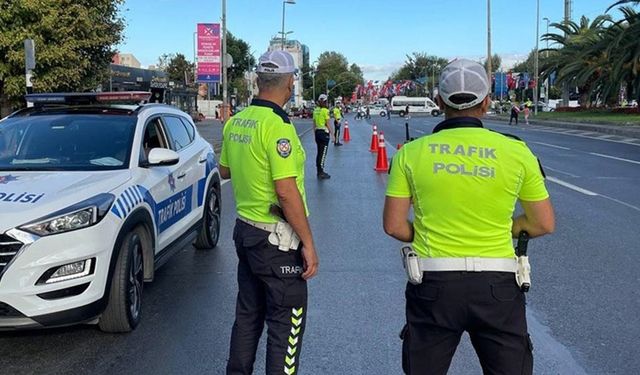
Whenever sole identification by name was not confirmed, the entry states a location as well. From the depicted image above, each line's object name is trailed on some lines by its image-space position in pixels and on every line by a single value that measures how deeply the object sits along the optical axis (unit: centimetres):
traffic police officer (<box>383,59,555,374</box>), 259
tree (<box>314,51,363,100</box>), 14852
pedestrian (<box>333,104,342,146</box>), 2660
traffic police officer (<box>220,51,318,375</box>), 323
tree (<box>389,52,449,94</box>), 15838
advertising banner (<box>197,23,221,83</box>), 2642
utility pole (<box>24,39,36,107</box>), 1232
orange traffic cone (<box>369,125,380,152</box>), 2298
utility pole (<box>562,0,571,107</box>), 6318
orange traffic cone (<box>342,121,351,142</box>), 3038
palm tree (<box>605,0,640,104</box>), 4312
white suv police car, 416
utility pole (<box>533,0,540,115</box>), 6355
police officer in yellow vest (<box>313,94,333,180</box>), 1502
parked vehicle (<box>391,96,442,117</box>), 9325
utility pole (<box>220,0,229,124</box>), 2883
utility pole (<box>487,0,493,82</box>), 6294
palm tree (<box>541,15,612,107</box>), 5269
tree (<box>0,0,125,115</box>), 1884
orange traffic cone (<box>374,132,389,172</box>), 1658
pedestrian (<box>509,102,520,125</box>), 4742
